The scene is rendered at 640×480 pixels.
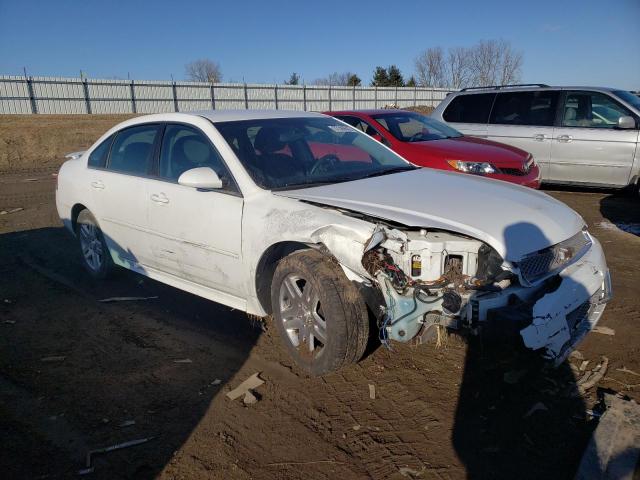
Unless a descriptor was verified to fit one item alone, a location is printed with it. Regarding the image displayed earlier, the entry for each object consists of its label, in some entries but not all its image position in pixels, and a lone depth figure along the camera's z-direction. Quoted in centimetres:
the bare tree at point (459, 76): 5078
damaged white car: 294
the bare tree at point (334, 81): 6356
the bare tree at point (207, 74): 6346
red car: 700
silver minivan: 834
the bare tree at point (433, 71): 5312
